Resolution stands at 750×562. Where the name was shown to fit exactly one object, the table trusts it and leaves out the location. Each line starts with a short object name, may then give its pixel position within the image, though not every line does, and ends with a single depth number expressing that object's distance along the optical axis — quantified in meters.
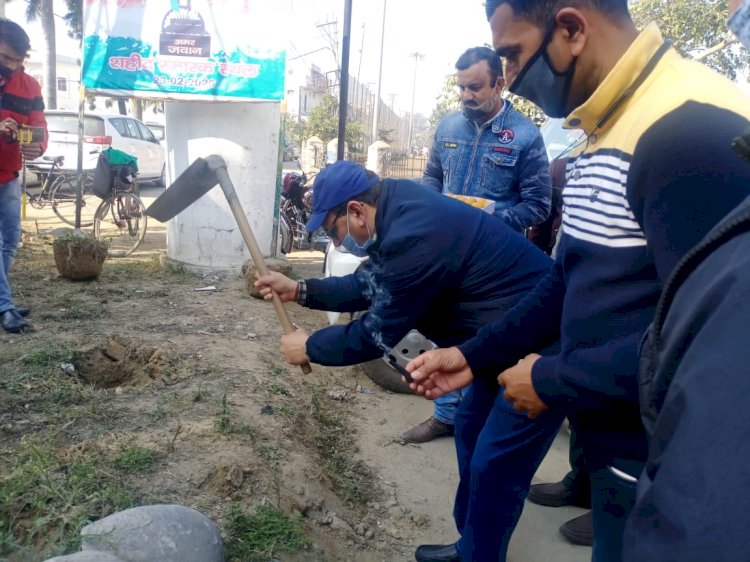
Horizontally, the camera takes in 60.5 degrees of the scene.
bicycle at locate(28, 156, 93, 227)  10.88
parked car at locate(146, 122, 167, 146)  22.35
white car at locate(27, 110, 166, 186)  12.18
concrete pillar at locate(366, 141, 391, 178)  19.52
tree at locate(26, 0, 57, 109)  20.05
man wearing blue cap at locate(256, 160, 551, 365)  2.24
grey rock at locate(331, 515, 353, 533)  2.87
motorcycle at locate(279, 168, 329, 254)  9.47
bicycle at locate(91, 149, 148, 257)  8.74
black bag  8.85
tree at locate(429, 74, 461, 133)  12.91
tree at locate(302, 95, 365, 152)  26.83
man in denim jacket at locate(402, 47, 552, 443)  3.47
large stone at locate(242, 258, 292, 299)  5.96
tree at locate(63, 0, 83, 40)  27.74
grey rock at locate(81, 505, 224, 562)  1.96
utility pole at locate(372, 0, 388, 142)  26.53
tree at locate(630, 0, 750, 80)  9.73
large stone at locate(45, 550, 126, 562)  1.81
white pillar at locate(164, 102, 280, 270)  6.49
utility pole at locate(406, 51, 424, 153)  50.64
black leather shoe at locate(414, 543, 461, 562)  2.69
